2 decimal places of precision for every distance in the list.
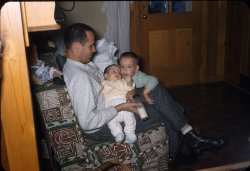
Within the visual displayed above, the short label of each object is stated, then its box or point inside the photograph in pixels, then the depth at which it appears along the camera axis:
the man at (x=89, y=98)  1.82
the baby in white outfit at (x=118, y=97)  1.91
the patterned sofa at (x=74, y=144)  1.75
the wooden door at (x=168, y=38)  3.73
